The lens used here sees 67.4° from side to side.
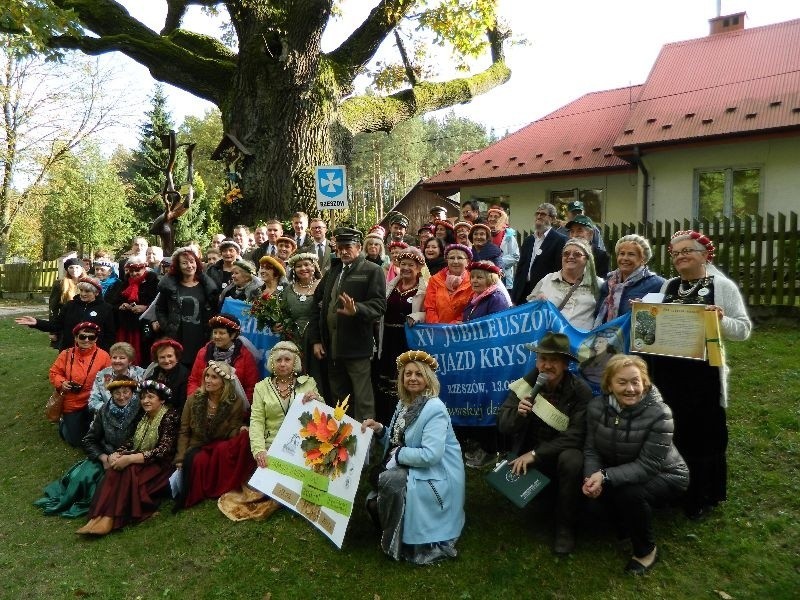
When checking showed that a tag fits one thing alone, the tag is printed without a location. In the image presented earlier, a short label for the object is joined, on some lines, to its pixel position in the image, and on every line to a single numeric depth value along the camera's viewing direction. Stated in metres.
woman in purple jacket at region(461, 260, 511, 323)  5.47
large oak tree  10.84
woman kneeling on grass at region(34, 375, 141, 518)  5.92
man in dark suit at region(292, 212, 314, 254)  8.34
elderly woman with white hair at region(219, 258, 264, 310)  7.02
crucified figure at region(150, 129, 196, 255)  11.73
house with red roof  14.16
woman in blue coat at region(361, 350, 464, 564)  4.22
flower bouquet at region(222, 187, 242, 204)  11.02
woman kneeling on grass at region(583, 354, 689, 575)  3.83
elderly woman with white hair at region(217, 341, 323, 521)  5.27
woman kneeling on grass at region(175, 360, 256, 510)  5.51
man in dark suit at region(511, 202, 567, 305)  6.54
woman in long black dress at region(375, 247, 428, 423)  6.09
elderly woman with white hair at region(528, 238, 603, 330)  5.02
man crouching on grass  4.13
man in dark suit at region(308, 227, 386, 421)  5.77
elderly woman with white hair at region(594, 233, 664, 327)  4.61
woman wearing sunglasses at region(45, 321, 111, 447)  7.22
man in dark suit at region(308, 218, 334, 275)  8.18
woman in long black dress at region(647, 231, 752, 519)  4.06
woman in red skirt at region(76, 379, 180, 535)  5.37
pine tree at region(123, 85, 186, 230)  36.47
